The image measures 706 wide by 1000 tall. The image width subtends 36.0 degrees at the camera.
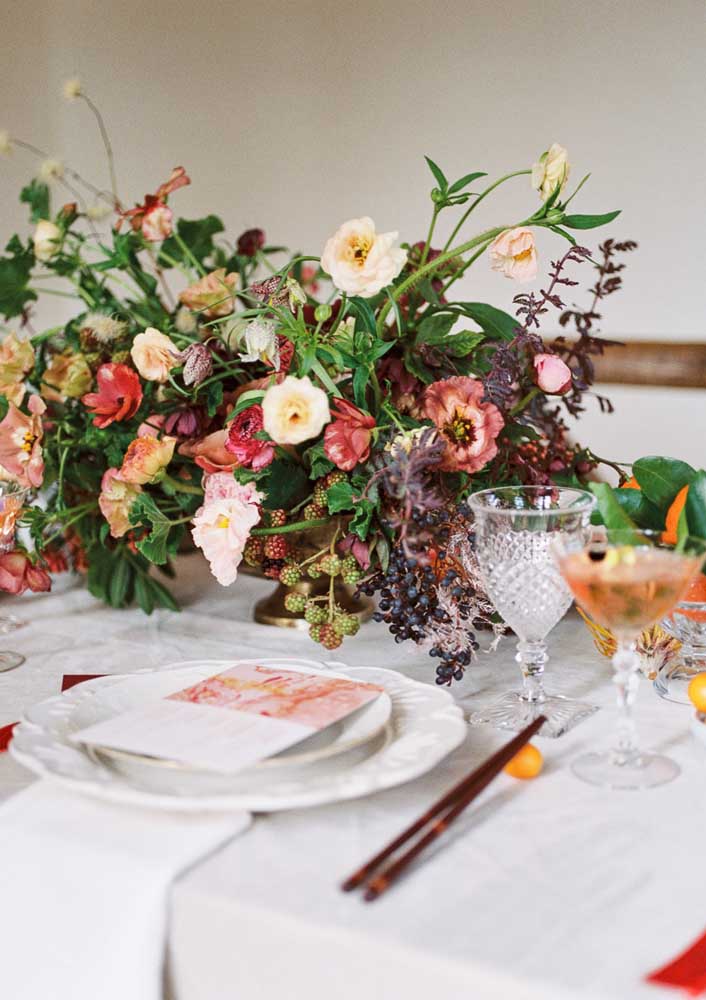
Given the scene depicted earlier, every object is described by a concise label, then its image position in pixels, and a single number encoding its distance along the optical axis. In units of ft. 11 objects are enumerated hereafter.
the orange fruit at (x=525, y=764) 2.56
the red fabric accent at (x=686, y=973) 1.79
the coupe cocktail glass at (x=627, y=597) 2.40
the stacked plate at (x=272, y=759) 2.30
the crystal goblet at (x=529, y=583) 2.87
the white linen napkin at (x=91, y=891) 2.14
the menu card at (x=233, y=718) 2.43
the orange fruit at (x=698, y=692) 2.77
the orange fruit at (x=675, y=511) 3.11
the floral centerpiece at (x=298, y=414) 3.23
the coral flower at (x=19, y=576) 3.87
